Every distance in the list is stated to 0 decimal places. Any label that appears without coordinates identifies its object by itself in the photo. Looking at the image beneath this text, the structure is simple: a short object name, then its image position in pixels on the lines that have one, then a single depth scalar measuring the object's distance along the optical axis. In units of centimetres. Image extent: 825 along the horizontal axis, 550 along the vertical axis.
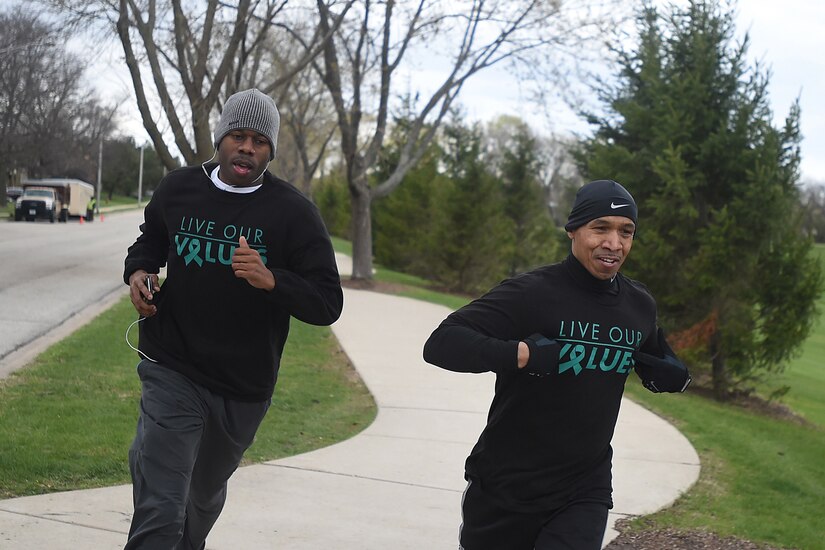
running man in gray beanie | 359
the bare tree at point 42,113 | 5569
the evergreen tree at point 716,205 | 1279
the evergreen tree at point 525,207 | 3102
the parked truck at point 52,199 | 4509
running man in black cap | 328
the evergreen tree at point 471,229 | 2650
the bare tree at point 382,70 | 2125
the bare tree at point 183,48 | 1725
